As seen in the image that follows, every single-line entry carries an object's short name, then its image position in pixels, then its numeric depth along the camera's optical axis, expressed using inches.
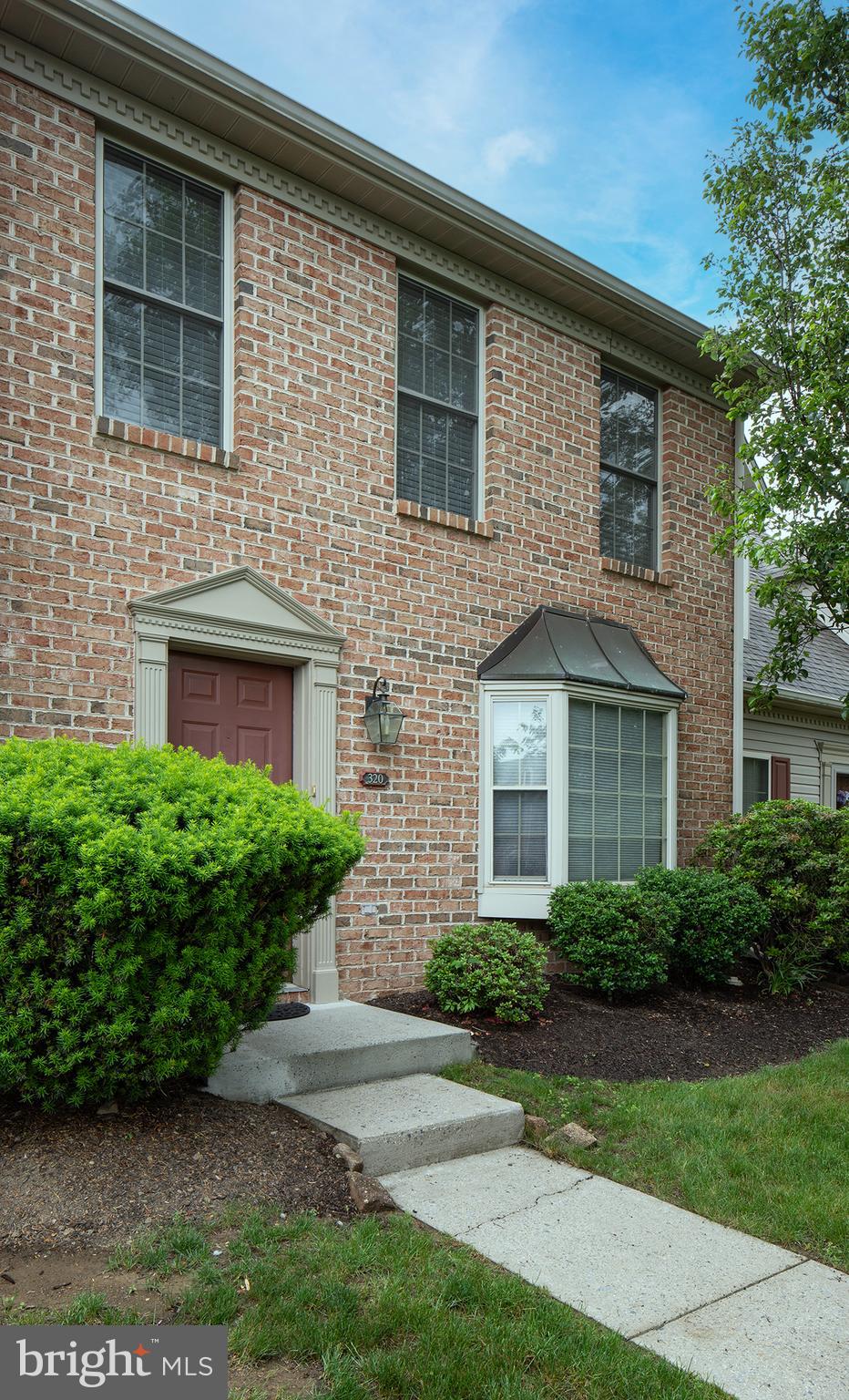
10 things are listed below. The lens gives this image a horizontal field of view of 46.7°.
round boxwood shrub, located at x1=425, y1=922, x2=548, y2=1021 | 252.7
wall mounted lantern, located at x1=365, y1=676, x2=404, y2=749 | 273.6
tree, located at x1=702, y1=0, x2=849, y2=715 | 278.8
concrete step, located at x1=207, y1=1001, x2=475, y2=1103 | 183.5
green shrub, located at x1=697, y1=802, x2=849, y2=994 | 325.4
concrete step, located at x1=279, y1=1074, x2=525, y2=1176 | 163.8
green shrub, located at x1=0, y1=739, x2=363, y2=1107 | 140.6
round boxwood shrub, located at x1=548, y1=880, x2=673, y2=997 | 286.7
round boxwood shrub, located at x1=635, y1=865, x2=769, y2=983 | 313.9
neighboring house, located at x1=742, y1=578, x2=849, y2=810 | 483.5
